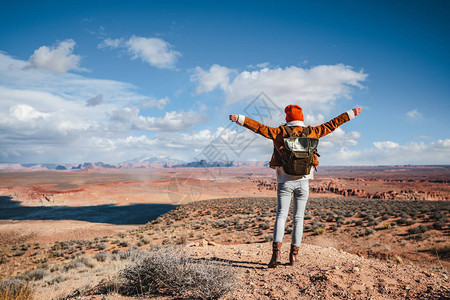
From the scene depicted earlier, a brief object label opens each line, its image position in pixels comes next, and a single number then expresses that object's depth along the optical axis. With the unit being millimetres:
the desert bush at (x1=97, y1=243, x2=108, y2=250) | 13649
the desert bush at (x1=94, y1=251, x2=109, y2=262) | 10272
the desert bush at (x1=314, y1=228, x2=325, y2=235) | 11078
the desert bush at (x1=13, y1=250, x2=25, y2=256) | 14273
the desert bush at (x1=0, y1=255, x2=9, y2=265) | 12746
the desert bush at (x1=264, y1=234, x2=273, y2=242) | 11055
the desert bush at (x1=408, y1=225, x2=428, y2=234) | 9703
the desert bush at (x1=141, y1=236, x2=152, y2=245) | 13609
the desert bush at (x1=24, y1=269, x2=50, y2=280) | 8414
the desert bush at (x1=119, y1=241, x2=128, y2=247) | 13695
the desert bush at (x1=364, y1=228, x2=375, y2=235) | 10402
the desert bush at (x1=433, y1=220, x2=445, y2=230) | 9861
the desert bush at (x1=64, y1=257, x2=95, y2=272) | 9199
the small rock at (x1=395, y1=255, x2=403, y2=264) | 6016
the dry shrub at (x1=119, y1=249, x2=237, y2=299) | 2717
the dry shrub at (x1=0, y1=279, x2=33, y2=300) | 3091
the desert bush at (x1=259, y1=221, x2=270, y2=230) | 13445
